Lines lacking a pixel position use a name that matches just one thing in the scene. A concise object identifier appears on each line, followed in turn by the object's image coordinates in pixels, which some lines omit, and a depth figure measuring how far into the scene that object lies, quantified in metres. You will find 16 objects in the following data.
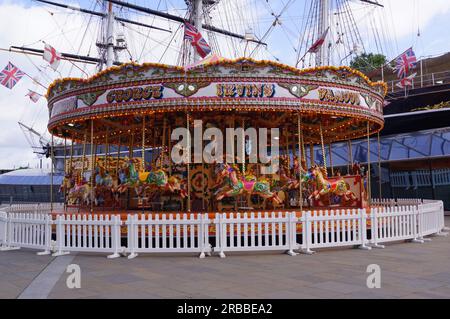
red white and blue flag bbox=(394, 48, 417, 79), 26.36
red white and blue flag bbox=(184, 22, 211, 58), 16.19
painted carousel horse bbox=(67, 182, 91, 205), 17.28
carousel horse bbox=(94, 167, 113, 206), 17.20
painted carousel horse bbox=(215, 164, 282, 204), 12.95
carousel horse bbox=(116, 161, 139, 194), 13.78
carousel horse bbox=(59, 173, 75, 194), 20.20
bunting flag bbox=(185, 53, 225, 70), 12.58
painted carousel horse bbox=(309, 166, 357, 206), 14.55
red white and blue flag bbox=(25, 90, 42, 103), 29.81
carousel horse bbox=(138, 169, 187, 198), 13.42
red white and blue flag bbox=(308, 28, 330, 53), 17.43
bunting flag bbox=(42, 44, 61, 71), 18.20
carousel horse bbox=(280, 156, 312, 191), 14.74
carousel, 12.47
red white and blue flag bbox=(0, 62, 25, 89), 23.59
